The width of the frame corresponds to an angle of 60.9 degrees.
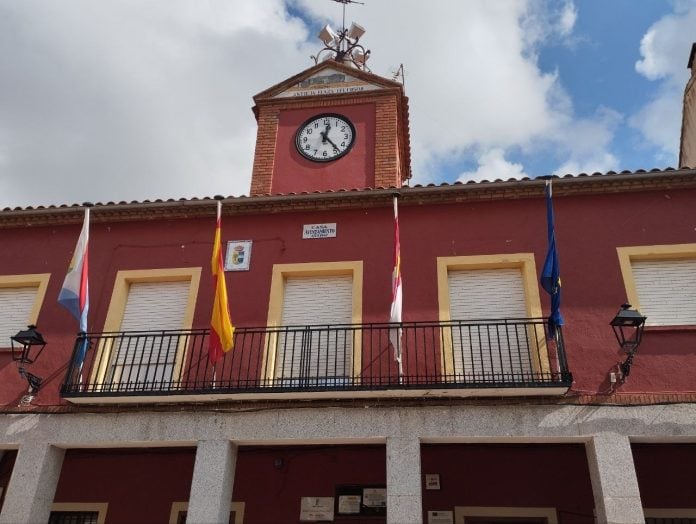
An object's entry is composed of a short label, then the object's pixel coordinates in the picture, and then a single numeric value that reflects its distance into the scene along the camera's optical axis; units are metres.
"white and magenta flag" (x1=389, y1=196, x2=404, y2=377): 7.74
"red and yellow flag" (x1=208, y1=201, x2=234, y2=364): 7.75
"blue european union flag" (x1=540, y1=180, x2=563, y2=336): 7.45
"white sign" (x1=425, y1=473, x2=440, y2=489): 8.23
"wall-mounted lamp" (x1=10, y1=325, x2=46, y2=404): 8.17
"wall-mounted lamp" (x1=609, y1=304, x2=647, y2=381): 7.15
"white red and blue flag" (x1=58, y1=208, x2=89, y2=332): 8.21
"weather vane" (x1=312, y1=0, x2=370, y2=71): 14.43
